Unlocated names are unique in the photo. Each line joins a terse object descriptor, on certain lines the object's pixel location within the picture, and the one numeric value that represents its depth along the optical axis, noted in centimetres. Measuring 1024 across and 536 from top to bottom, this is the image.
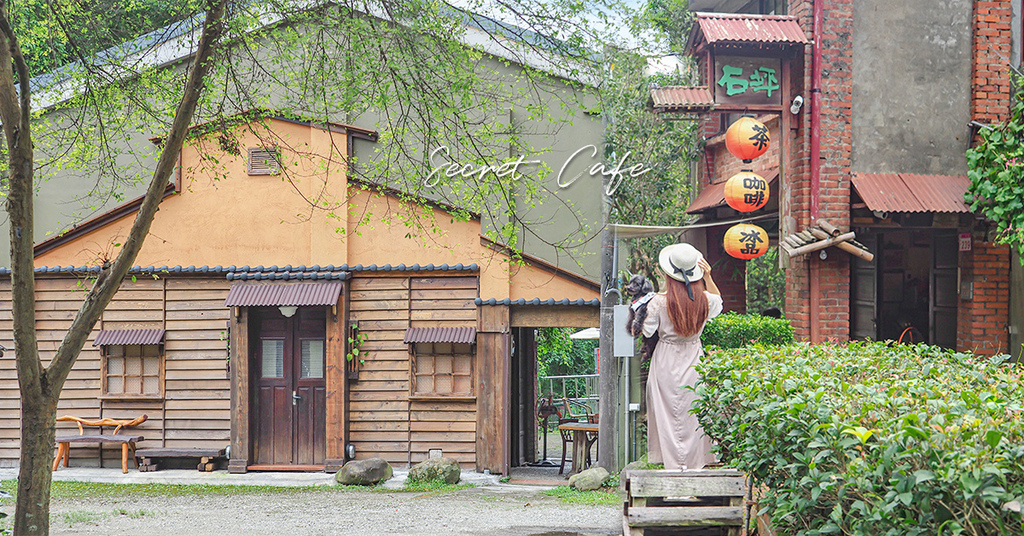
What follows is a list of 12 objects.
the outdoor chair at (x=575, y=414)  1427
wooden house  1251
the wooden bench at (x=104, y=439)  1270
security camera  1060
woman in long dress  666
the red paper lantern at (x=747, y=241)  1075
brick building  1060
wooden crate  551
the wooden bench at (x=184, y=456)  1279
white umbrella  1714
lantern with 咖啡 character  1056
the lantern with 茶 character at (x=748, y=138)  1051
